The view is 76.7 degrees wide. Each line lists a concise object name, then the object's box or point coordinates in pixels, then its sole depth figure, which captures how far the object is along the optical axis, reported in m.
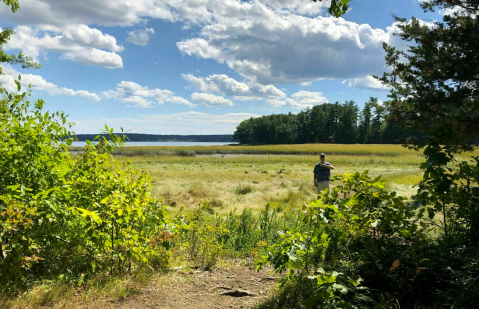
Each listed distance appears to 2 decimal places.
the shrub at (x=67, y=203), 3.28
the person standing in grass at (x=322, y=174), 9.86
